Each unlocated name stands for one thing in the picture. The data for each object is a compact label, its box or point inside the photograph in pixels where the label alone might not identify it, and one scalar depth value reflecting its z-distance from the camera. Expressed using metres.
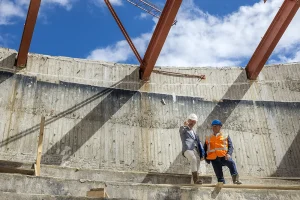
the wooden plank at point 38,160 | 8.29
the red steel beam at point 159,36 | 12.97
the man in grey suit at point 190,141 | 7.78
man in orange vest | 7.84
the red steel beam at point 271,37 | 14.19
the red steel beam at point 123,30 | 14.26
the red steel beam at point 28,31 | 12.46
